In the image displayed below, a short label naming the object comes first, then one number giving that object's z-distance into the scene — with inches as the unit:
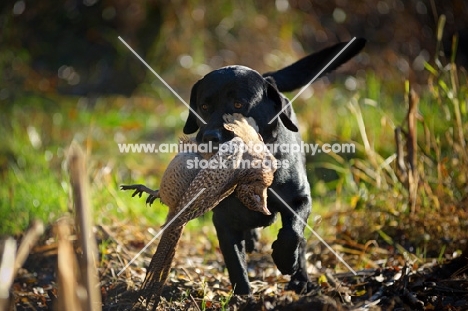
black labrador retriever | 285.4
